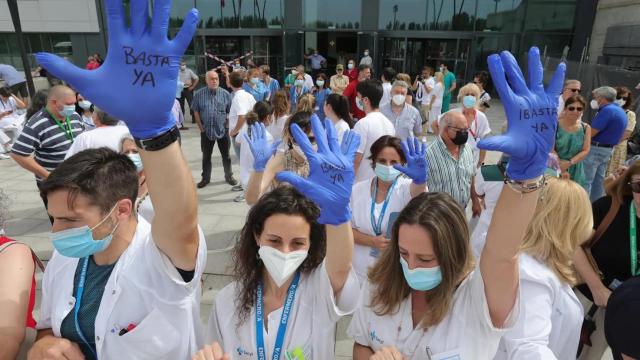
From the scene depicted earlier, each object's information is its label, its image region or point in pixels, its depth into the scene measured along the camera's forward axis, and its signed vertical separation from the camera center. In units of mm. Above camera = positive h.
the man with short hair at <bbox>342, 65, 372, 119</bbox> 7223 -890
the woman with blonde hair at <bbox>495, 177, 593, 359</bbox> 1732 -972
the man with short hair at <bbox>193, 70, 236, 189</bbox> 6797 -1078
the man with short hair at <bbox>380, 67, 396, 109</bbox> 7293 -595
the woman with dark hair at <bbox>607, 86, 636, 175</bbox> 5676 -1144
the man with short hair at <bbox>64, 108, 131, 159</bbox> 3447 -764
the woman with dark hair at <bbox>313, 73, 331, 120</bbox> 7815 -1082
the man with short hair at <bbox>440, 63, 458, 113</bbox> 11805 -1020
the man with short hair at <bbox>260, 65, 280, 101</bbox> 10367 -835
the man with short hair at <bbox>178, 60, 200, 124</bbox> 12086 -1051
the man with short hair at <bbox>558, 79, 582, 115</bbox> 5719 -508
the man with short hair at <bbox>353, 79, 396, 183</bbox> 4134 -843
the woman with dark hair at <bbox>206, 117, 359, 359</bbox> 1685 -985
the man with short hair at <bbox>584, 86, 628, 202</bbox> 4934 -946
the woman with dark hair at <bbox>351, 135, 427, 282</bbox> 2889 -1033
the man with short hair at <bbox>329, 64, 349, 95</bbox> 9406 -762
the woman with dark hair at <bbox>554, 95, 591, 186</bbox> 4684 -968
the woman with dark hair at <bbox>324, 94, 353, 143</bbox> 4559 -642
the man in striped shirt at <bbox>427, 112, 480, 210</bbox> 3432 -921
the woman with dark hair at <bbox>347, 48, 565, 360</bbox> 1300 -855
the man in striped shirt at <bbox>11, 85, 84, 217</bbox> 4027 -891
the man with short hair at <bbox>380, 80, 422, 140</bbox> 5867 -906
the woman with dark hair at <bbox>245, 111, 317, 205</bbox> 3221 -931
